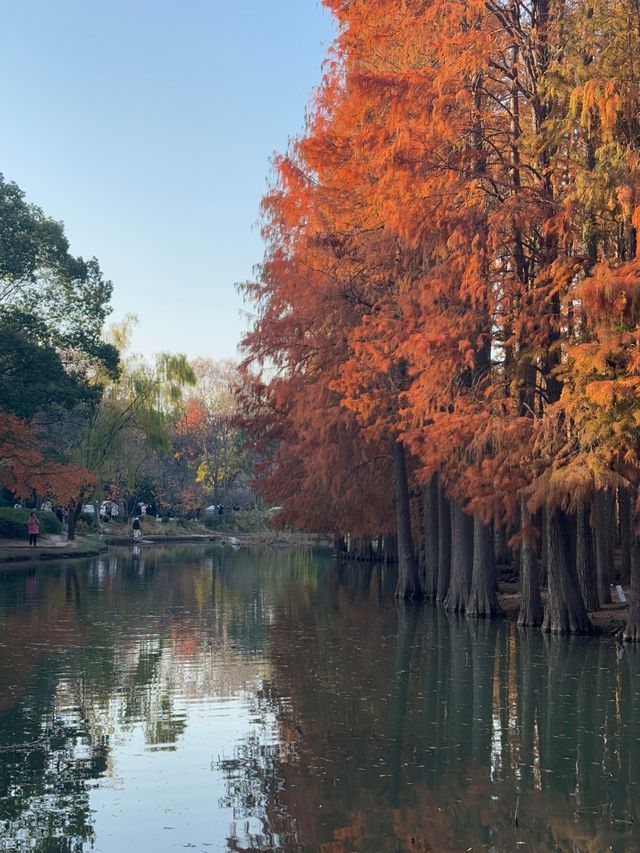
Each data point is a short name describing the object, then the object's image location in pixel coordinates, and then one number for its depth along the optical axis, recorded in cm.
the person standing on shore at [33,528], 4578
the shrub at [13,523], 4816
